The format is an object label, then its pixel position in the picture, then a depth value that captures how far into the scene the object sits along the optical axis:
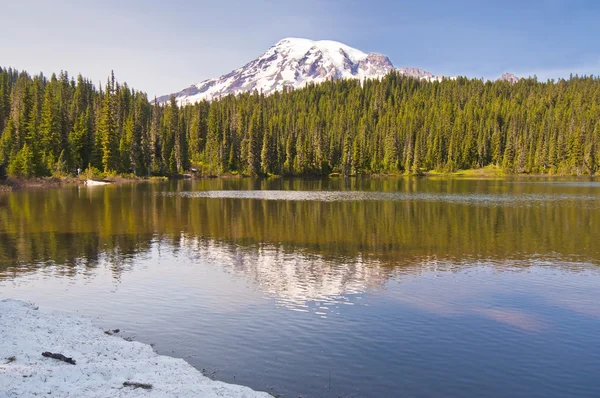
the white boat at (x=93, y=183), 107.38
